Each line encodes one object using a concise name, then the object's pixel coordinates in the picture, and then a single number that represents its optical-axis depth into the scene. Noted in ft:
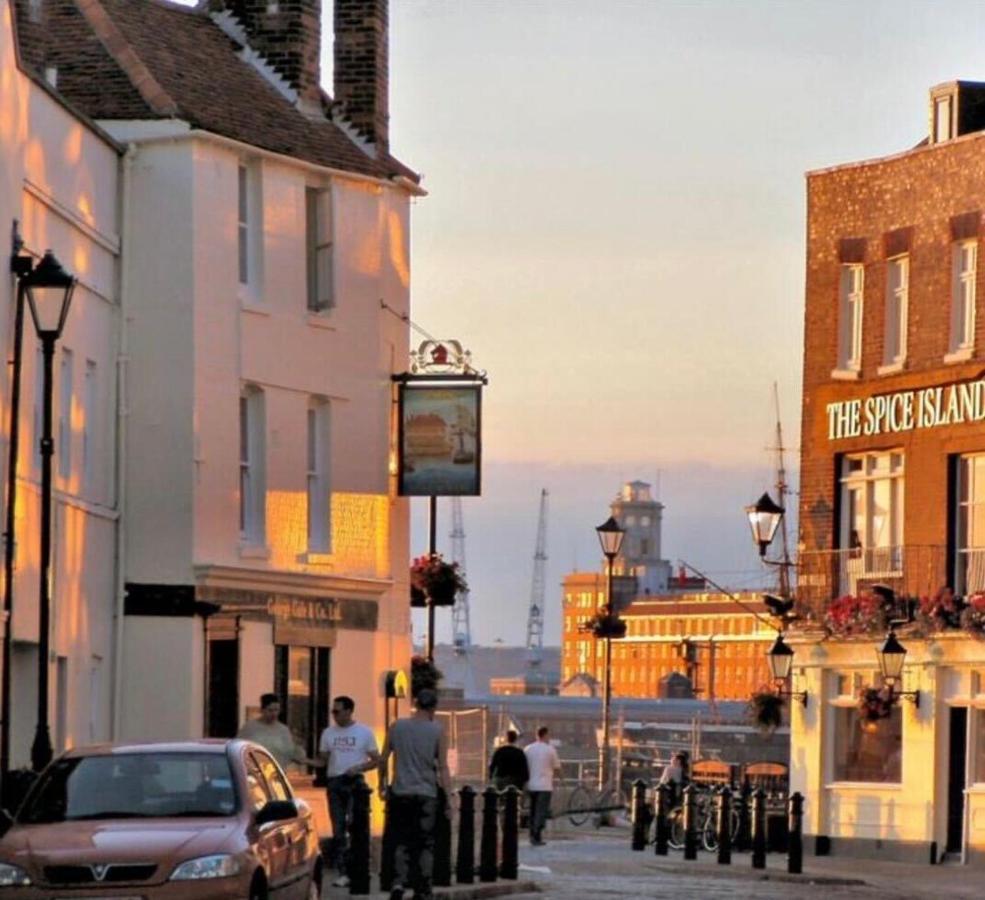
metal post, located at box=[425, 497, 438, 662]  153.67
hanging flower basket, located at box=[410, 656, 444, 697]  157.22
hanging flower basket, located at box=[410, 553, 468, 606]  154.40
